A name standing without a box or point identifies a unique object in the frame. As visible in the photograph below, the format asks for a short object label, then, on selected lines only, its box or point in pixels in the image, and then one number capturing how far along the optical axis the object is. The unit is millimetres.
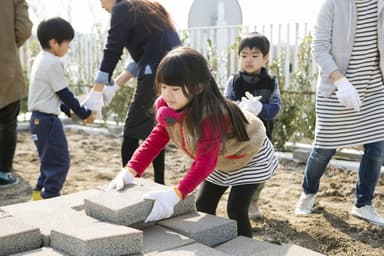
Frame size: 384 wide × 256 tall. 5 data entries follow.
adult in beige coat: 4016
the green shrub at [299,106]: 5359
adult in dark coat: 3225
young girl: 2061
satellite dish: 7117
